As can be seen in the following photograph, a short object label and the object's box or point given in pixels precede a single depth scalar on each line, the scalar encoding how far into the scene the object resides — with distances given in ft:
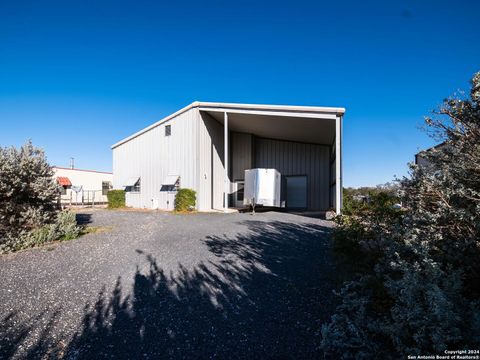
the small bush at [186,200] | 47.00
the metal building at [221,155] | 48.26
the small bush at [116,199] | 58.70
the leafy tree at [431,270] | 6.68
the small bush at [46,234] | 19.99
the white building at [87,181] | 80.80
